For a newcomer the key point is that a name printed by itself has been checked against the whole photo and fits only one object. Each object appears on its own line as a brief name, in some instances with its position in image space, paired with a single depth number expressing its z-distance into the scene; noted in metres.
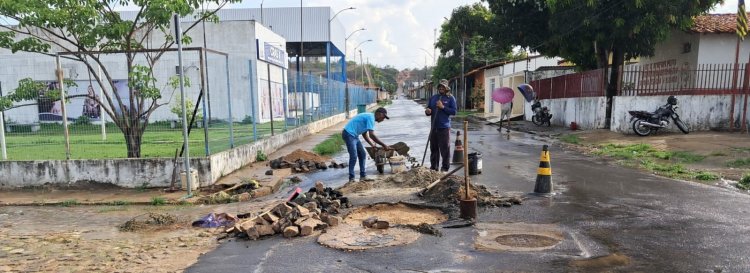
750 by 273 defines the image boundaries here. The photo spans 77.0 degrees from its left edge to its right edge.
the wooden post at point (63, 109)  8.72
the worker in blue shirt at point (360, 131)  8.34
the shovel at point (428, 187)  6.85
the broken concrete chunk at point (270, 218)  5.56
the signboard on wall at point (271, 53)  24.84
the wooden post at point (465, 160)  5.20
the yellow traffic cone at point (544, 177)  7.21
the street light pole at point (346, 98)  33.91
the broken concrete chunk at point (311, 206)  6.07
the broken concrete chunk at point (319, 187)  7.02
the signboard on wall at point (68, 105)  8.94
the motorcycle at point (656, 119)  14.53
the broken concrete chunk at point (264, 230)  5.36
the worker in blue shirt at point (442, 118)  8.89
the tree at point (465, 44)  36.16
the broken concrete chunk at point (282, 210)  5.73
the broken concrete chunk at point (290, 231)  5.30
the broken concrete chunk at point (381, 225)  5.49
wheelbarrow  9.26
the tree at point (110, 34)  7.96
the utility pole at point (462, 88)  34.38
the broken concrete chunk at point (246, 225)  5.37
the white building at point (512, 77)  28.77
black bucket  9.11
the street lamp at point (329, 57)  33.56
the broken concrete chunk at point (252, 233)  5.29
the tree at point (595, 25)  15.28
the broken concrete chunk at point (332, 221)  5.69
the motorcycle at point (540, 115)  21.73
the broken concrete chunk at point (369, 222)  5.53
